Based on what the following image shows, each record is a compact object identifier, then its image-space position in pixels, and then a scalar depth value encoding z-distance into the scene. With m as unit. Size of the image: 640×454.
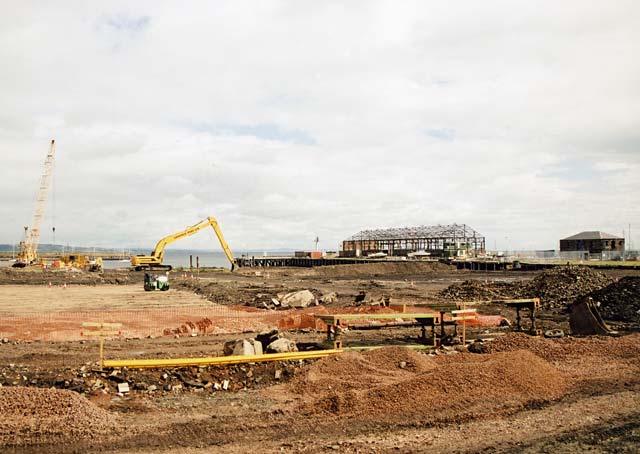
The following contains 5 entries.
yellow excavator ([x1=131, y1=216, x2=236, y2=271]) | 67.56
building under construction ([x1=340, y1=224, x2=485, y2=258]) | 108.25
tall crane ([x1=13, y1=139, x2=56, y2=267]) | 100.12
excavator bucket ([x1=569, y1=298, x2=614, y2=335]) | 17.36
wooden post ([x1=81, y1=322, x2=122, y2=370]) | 11.78
